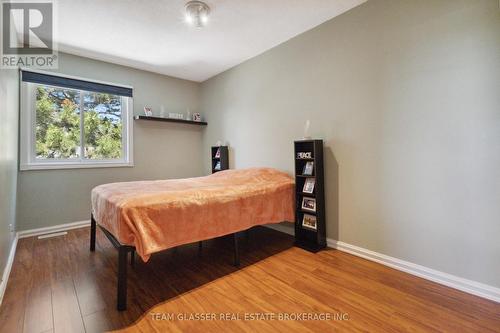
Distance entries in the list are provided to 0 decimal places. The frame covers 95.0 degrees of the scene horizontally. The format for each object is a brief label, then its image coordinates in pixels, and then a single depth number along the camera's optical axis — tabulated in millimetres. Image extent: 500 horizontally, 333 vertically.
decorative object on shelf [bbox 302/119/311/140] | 2752
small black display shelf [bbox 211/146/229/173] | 3918
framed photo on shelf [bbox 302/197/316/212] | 2530
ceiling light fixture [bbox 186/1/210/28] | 2232
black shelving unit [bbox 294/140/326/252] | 2490
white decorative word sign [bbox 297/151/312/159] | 2528
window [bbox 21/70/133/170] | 2990
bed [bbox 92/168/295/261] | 1619
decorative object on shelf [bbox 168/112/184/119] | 4158
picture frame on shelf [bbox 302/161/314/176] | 2545
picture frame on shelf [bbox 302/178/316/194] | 2533
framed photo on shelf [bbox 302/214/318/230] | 2541
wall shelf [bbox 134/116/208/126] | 3799
